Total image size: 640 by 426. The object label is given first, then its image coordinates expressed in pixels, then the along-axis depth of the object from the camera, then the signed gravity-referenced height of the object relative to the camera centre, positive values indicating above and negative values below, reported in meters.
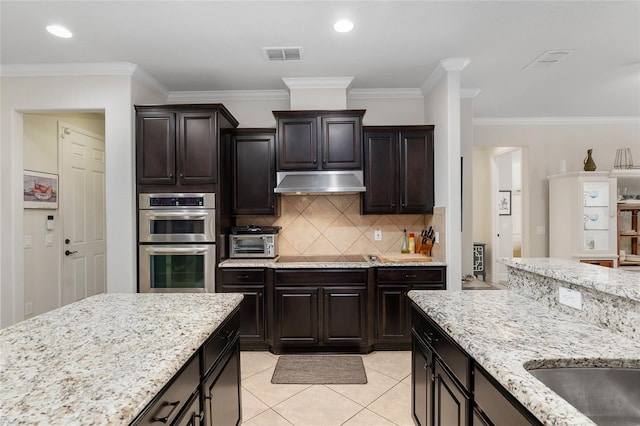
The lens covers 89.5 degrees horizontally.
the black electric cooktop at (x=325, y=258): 3.44 -0.52
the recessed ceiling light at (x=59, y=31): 2.53 +1.46
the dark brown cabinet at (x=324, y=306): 3.15 -0.92
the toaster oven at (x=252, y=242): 3.41 -0.31
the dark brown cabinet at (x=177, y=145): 3.18 +0.68
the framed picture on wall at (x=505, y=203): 6.44 +0.15
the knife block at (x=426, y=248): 3.63 -0.42
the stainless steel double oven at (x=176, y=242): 3.15 -0.29
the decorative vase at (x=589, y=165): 4.64 +0.65
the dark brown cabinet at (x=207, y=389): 1.06 -0.72
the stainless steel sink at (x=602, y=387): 1.06 -0.59
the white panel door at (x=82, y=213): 3.96 +0.01
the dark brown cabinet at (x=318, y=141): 3.39 +0.75
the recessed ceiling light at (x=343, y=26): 2.47 +1.45
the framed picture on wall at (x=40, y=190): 3.42 +0.27
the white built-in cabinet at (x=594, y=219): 4.52 -0.13
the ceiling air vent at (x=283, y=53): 2.86 +1.46
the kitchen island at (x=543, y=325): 0.94 -0.48
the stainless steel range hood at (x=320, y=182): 3.27 +0.31
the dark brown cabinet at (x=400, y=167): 3.52 +0.48
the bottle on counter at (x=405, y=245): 3.76 -0.39
